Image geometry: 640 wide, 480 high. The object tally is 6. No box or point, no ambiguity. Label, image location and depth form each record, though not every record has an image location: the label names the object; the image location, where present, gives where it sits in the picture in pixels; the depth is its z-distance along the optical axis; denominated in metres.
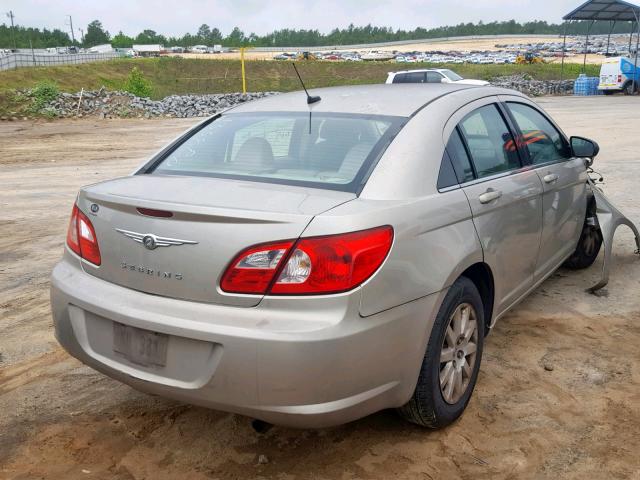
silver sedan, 2.44
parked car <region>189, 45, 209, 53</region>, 109.43
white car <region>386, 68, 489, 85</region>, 22.97
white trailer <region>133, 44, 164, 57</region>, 98.50
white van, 35.34
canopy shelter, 32.25
